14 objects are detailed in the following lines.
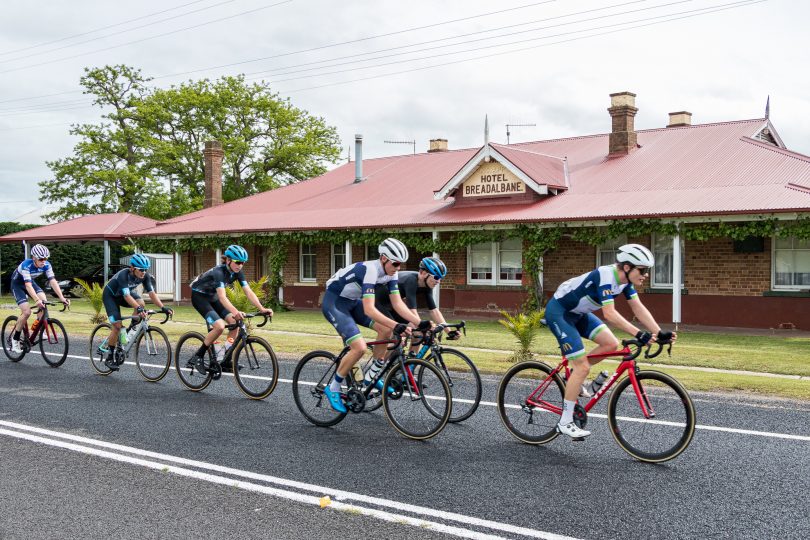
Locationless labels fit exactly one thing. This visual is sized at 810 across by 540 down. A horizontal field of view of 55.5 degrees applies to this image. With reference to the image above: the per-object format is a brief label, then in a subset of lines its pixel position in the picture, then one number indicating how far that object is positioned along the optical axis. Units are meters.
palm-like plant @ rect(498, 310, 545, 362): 12.53
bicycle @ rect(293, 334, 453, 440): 6.87
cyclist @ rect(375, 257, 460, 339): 7.86
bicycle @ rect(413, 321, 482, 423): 7.27
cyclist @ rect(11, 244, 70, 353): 11.94
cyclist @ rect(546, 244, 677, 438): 6.16
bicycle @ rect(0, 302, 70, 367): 11.92
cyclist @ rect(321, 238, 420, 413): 7.19
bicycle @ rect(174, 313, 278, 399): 8.84
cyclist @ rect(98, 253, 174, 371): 10.48
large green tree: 50.12
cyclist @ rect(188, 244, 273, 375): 9.01
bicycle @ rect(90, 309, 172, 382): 10.29
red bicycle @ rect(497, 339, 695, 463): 6.07
